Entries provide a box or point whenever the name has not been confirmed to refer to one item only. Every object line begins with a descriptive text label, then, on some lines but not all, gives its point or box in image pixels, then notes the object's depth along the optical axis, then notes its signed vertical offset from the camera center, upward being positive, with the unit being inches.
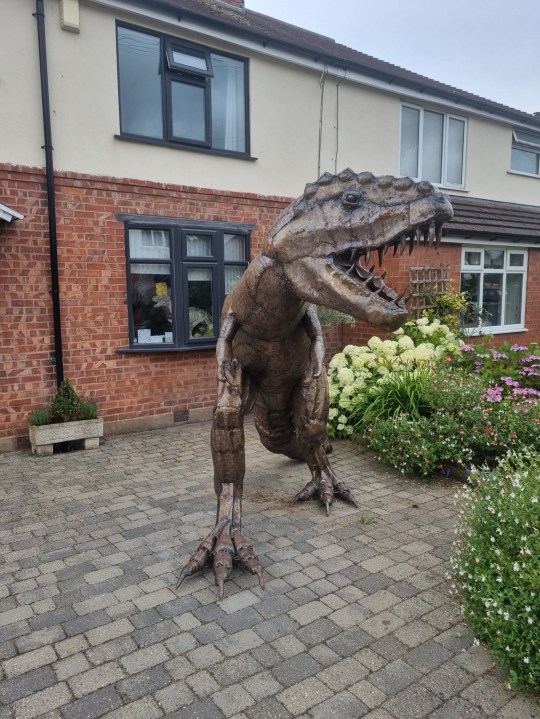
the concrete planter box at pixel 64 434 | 248.8 -63.8
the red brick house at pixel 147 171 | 251.8 +68.9
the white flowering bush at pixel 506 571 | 93.0 -52.8
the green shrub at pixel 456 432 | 206.7 -52.5
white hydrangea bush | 268.2 -34.1
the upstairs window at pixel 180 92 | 279.7 +114.9
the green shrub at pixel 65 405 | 257.0 -50.6
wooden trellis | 373.7 +10.7
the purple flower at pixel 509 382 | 246.1 -38.0
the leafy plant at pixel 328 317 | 323.6 -10.4
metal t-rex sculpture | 105.0 -3.4
